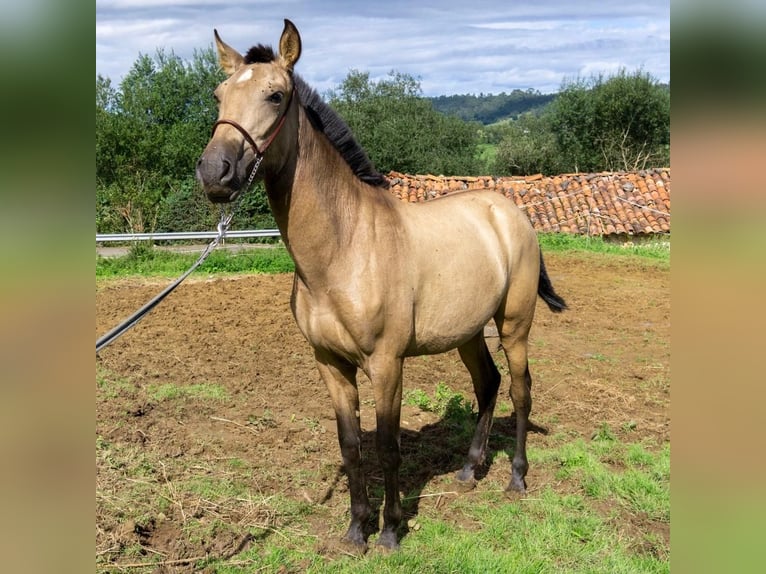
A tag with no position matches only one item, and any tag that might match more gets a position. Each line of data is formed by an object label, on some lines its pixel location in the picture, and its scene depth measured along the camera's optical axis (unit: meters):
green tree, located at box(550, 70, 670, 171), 34.25
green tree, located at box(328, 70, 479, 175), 36.16
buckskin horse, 3.03
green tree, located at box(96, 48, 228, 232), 19.75
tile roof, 18.72
